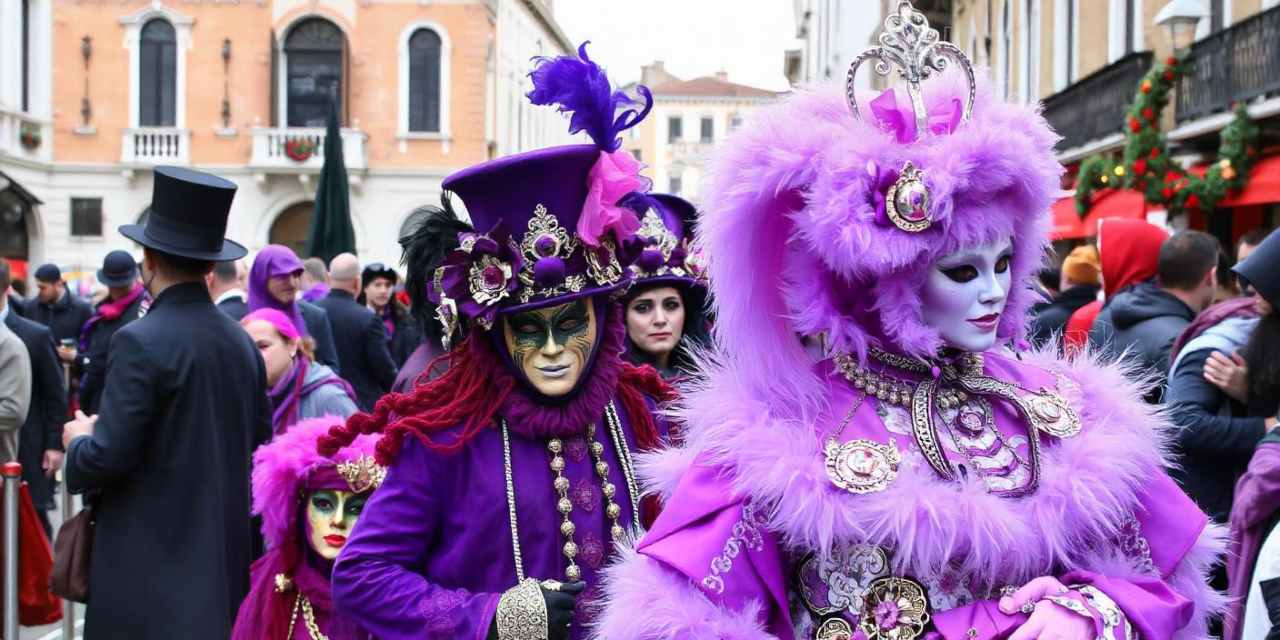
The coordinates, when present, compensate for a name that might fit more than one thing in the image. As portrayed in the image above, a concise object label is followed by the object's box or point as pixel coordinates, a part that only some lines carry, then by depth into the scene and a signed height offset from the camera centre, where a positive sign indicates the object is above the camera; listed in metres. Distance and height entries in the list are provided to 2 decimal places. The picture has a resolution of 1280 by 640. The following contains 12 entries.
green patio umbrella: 12.61 +0.59
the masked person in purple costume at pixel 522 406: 3.09 -0.28
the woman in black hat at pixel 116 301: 8.81 -0.13
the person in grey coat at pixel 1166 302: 5.53 -0.03
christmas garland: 11.34 +1.21
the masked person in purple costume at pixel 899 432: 2.47 -0.26
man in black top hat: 4.41 -0.54
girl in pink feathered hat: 3.84 -0.66
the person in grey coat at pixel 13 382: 6.14 -0.46
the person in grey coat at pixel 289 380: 5.37 -0.38
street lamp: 11.89 +2.40
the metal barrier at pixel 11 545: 5.74 -1.10
